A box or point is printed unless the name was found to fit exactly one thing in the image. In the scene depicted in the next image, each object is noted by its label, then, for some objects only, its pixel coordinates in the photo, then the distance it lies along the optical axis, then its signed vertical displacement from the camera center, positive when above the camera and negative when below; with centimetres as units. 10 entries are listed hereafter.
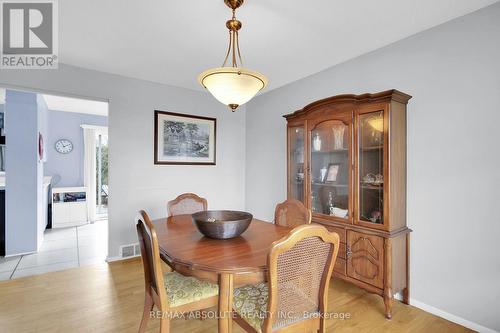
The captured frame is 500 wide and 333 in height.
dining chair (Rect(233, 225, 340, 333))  119 -61
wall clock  550 +45
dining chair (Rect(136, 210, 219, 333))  143 -77
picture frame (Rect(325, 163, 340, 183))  263 -6
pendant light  162 +56
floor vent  337 -113
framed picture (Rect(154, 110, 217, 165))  363 +42
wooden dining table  131 -51
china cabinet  213 -16
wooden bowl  169 -41
